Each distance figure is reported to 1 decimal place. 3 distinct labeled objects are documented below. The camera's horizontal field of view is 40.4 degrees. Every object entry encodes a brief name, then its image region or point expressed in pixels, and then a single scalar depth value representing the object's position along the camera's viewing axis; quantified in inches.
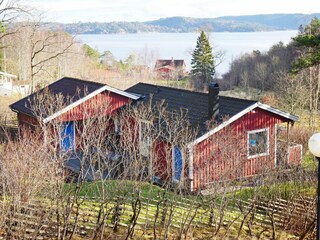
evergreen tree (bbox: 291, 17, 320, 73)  628.7
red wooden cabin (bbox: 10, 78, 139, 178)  713.6
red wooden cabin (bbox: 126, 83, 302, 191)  527.8
